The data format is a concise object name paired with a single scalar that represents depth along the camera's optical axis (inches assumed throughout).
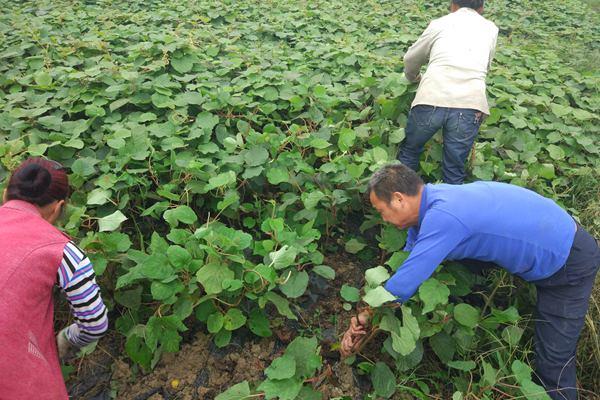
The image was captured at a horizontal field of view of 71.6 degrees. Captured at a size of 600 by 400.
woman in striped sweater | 49.6
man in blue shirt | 70.5
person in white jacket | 106.3
